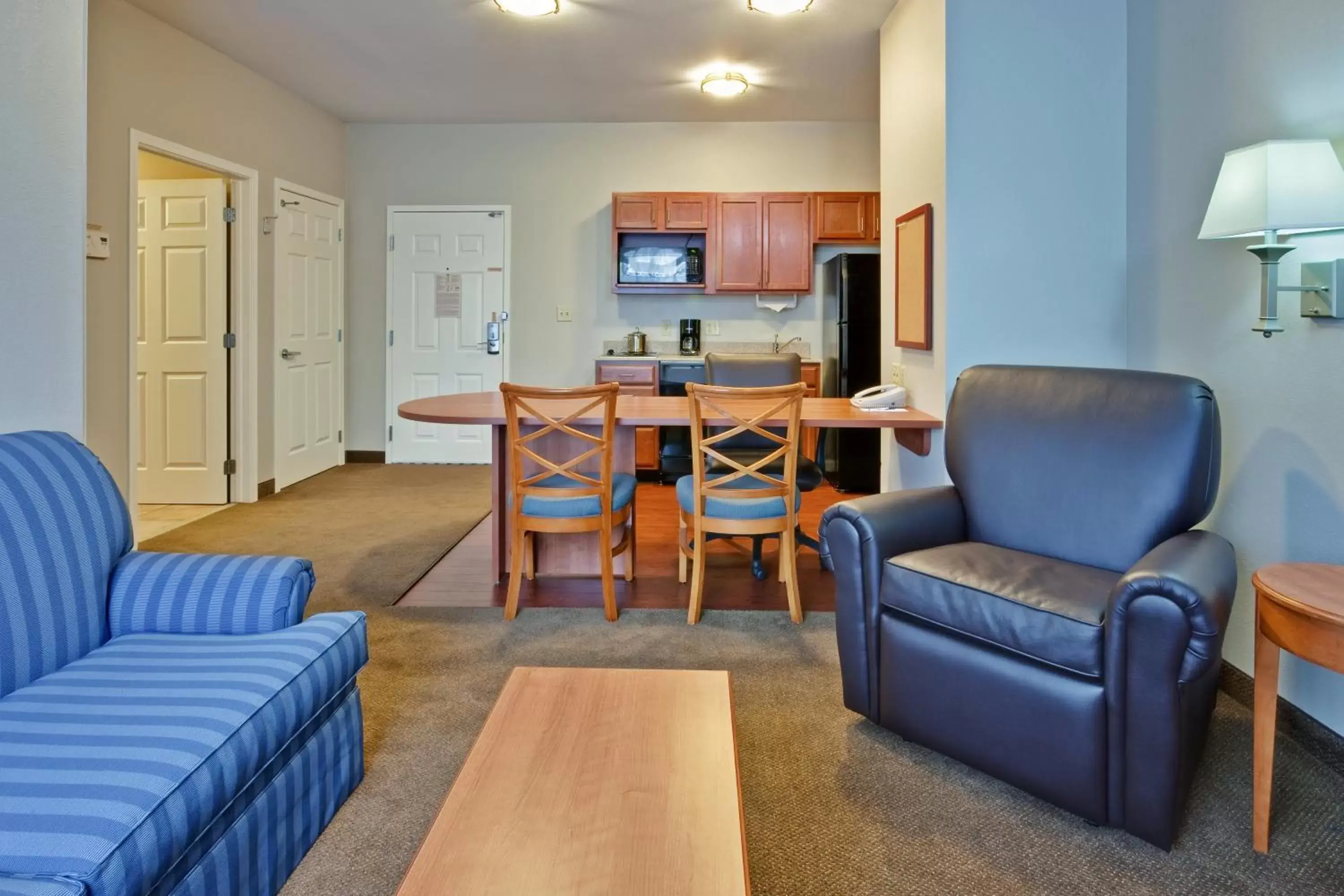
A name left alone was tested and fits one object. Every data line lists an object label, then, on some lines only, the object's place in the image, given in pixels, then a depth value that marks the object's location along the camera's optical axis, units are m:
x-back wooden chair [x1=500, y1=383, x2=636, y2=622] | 2.88
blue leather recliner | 1.59
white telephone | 3.45
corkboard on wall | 3.30
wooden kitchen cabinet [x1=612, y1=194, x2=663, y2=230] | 6.07
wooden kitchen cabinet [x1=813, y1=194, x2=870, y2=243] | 5.96
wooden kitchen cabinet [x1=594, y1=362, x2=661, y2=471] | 5.91
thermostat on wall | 3.70
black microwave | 6.21
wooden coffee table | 1.04
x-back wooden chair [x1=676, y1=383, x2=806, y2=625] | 2.88
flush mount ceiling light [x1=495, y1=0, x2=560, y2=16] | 3.87
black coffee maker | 6.27
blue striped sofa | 1.09
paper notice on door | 6.44
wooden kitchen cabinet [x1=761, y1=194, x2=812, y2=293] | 5.98
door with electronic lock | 6.41
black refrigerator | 5.40
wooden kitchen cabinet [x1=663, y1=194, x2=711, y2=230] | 6.04
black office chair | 4.06
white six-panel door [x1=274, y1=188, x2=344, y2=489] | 5.48
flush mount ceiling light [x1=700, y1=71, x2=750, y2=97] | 5.02
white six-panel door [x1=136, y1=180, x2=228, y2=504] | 4.94
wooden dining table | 3.13
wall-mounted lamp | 1.82
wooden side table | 1.42
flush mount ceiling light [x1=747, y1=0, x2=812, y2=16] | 3.81
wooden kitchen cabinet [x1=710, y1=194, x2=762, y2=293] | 6.00
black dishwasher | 4.28
